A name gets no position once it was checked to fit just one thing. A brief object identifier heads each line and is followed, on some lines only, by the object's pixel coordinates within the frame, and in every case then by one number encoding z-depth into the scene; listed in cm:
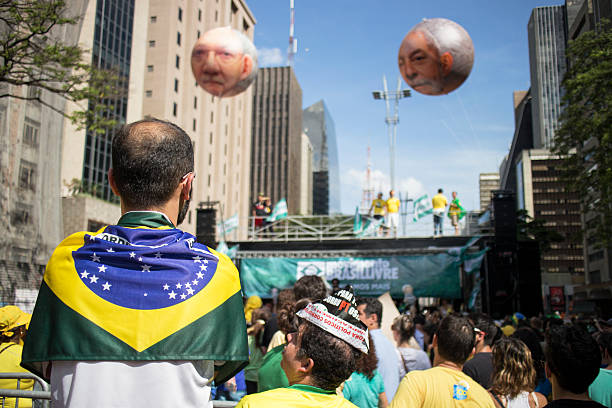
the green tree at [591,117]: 1530
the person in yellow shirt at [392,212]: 2336
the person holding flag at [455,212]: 2317
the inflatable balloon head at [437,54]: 956
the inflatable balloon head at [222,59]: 1092
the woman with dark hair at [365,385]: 412
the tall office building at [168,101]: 3672
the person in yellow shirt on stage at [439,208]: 2291
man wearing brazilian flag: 163
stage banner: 2014
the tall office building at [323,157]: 16191
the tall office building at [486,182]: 16600
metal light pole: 3747
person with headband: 220
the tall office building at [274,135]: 10756
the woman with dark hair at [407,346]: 646
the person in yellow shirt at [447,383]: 350
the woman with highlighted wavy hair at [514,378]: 425
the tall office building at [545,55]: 10794
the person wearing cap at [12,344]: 480
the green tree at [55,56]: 966
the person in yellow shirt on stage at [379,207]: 2431
